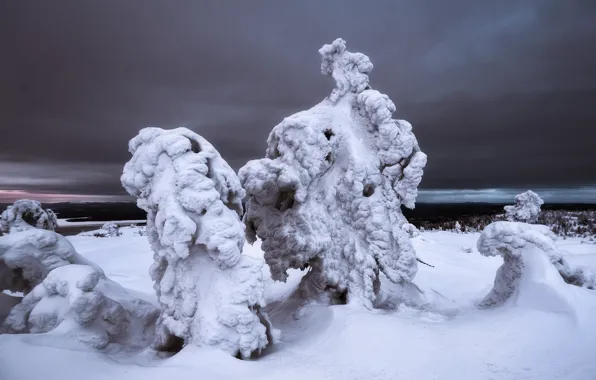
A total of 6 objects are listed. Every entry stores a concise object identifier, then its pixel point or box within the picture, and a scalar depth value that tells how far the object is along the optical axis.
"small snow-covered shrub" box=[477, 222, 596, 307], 7.73
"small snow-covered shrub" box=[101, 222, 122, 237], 23.37
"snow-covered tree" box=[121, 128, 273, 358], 5.47
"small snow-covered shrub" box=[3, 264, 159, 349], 5.89
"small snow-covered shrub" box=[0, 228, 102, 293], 6.69
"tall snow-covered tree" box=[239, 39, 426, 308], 8.24
